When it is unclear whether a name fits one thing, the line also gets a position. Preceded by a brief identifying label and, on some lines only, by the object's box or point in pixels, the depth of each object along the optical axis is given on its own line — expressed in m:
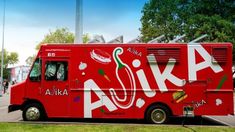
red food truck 8.45
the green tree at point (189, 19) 25.57
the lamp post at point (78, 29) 14.85
